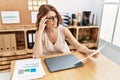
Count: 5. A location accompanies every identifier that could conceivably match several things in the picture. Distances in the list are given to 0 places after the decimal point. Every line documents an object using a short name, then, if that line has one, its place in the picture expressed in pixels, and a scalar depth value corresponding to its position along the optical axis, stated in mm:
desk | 955
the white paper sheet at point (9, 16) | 2103
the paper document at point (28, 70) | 942
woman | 1485
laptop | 1076
